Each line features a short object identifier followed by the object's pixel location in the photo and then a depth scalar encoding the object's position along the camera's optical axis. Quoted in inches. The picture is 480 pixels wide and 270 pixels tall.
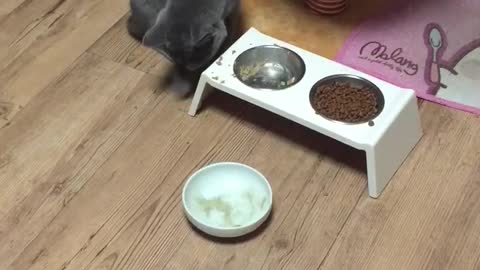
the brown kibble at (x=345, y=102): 53.8
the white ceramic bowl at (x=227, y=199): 50.0
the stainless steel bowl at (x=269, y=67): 57.2
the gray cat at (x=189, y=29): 55.9
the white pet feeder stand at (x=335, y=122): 52.1
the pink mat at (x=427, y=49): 60.9
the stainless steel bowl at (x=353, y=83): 55.0
